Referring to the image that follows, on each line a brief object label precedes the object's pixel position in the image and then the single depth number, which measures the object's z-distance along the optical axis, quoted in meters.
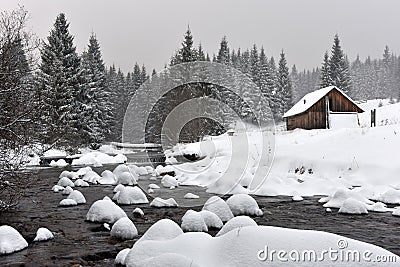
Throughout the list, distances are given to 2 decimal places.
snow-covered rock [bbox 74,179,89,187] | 15.74
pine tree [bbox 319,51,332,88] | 53.78
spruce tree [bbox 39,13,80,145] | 35.28
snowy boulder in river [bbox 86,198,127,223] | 8.77
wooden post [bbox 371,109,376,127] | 26.21
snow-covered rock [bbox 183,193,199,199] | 12.45
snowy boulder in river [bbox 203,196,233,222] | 8.81
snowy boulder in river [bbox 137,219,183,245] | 6.09
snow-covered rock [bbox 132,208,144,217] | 9.71
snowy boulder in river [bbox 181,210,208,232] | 7.76
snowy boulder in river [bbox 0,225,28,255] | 6.48
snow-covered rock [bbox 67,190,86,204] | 11.44
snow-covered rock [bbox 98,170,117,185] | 16.80
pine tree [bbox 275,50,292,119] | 61.84
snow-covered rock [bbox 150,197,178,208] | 10.85
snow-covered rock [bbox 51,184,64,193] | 14.10
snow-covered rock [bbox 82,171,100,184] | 17.09
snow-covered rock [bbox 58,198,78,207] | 11.18
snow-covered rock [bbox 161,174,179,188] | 15.72
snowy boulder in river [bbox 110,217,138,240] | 7.42
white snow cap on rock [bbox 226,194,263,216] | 9.61
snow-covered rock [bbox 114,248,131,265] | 5.85
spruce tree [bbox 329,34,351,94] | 53.84
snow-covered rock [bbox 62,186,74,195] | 13.46
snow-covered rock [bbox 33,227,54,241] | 7.35
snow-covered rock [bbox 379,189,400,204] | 10.81
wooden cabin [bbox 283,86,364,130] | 34.66
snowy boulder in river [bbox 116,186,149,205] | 11.47
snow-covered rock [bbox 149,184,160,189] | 15.01
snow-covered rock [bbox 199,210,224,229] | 8.07
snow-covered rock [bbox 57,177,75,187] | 15.58
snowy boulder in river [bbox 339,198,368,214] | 9.48
